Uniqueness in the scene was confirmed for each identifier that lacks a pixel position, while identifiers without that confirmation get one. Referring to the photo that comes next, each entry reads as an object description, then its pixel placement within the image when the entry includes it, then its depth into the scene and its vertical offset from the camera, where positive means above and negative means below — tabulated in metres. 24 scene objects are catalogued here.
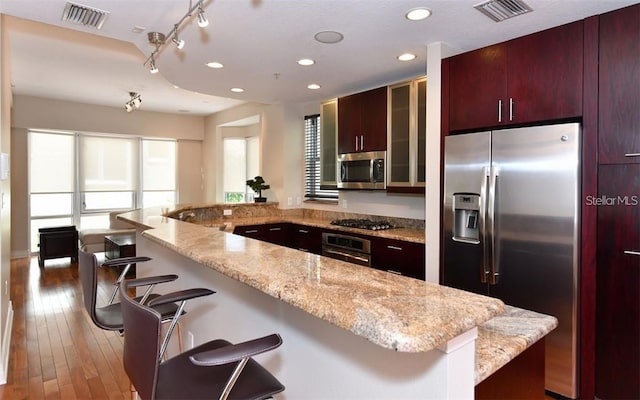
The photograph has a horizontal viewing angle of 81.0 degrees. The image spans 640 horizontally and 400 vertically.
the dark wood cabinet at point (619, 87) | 2.17 +0.65
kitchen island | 0.81 -0.29
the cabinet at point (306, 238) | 4.52 -0.54
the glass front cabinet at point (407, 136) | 3.58 +0.59
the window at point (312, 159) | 5.45 +0.54
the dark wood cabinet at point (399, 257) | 3.35 -0.57
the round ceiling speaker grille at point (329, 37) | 2.79 +1.21
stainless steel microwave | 3.99 +0.29
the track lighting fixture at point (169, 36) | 2.05 +1.15
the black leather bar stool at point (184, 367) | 1.02 -0.56
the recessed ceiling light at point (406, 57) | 3.26 +1.23
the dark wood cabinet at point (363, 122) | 3.97 +0.83
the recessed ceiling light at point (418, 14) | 2.42 +1.20
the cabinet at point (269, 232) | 4.64 -0.47
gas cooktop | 4.10 -0.33
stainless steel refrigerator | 2.35 -0.18
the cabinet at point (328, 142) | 4.67 +0.68
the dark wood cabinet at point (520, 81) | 2.40 +0.81
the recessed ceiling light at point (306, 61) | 3.40 +1.24
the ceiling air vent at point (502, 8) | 2.32 +1.20
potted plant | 5.63 +0.14
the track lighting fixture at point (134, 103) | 5.77 +1.42
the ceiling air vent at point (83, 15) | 2.39 +1.19
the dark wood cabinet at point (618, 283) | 2.19 -0.52
